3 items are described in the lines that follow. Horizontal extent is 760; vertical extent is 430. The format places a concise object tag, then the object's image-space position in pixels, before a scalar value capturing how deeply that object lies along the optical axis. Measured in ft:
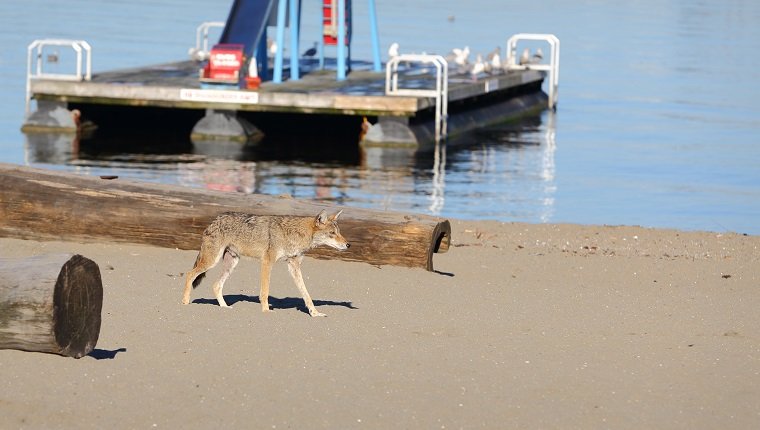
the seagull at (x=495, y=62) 124.26
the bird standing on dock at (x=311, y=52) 131.23
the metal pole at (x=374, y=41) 120.67
